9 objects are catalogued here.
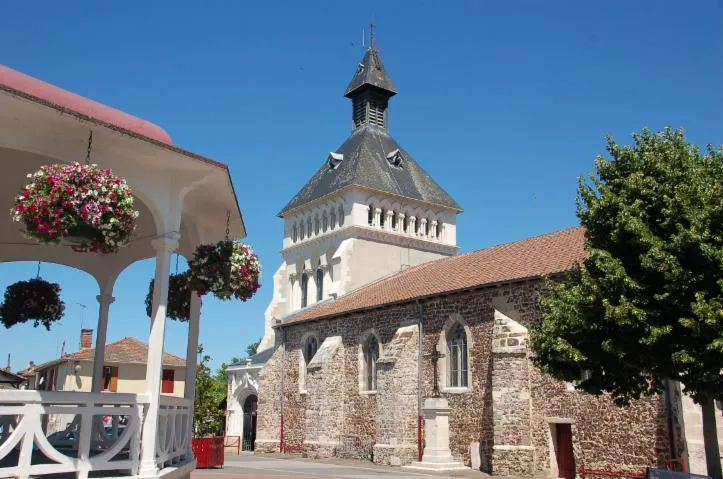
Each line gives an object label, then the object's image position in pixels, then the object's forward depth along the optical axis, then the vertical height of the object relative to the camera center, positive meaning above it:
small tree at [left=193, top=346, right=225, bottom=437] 30.64 -0.71
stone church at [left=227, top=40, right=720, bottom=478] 19.72 +2.22
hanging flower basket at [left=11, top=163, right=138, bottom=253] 6.16 +1.74
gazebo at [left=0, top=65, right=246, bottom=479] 6.21 +2.39
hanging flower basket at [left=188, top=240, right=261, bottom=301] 8.57 +1.62
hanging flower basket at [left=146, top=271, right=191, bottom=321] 9.46 +1.41
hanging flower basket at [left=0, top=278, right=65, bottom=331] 10.52 +1.46
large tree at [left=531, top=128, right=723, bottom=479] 10.81 +2.00
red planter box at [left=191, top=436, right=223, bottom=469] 20.22 -1.51
